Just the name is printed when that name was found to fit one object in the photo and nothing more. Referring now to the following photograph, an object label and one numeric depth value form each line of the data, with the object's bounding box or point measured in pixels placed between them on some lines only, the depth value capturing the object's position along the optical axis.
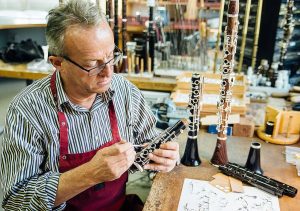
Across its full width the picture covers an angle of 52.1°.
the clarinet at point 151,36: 2.38
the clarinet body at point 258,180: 1.11
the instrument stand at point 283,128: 1.55
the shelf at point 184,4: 2.48
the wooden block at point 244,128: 1.62
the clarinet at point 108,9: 2.38
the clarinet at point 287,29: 2.19
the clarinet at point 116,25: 2.47
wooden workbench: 1.05
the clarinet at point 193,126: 1.31
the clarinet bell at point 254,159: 1.25
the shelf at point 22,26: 4.05
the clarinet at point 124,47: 2.47
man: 1.02
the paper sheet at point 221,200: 1.04
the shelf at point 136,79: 2.37
